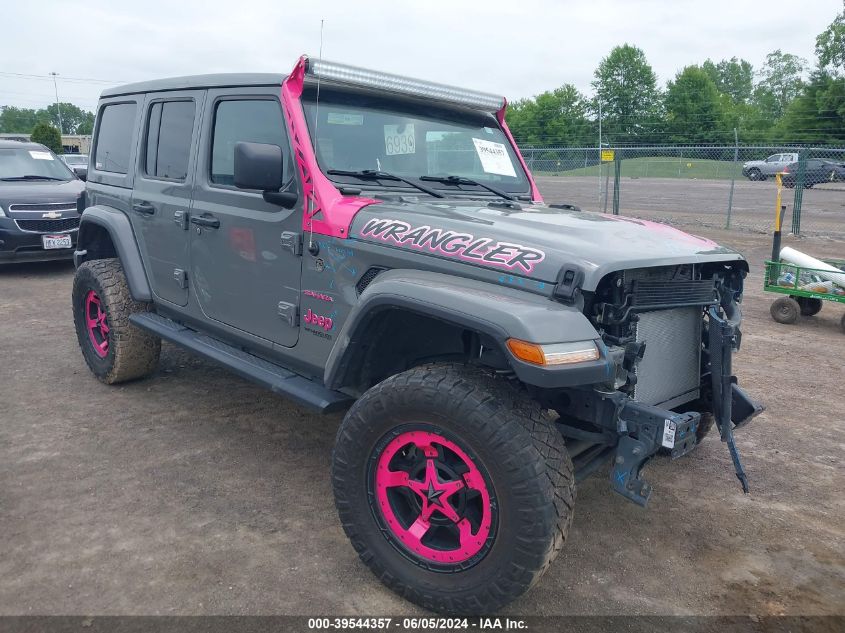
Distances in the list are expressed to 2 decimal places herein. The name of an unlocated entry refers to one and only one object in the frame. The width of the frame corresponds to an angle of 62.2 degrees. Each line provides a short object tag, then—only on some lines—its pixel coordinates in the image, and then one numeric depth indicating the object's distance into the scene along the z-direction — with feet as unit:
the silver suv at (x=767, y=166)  91.71
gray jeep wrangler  8.29
